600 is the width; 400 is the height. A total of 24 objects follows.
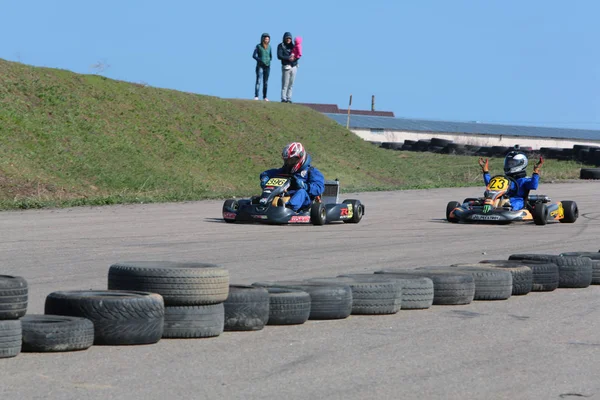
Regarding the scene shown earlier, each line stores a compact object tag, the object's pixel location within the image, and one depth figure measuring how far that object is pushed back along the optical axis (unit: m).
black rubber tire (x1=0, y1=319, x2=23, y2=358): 11.45
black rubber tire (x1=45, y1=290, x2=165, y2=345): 12.37
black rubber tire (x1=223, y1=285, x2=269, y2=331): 13.67
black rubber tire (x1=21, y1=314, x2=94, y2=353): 11.84
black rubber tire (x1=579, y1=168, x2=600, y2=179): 61.28
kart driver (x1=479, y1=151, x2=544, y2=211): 34.81
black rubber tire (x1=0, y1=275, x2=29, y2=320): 11.72
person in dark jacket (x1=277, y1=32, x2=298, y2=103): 60.69
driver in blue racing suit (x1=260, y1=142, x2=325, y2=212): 32.09
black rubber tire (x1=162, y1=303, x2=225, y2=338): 13.04
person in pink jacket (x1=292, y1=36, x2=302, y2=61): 60.62
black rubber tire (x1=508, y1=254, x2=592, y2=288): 19.06
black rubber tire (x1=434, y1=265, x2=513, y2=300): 17.23
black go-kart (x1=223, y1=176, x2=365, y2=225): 31.70
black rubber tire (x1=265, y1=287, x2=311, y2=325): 14.17
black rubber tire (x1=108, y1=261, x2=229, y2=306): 13.05
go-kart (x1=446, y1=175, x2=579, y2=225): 34.19
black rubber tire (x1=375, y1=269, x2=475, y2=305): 16.55
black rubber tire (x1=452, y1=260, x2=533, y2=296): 17.84
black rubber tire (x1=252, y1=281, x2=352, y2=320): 14.77
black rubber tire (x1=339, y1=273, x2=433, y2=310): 15.95
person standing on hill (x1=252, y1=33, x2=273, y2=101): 57.97
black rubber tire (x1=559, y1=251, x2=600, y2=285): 19.94
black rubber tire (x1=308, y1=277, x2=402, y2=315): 15.31
